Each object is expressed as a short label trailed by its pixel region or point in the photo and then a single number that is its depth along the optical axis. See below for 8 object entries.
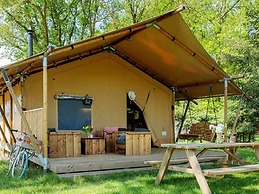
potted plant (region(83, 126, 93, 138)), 7.92
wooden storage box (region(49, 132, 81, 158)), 6.80
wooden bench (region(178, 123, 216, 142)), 10.10
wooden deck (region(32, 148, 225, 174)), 5.63
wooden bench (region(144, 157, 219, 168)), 5.12
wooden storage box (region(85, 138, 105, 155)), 7.44
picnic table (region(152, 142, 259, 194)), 4.15
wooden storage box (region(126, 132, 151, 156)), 7.22
